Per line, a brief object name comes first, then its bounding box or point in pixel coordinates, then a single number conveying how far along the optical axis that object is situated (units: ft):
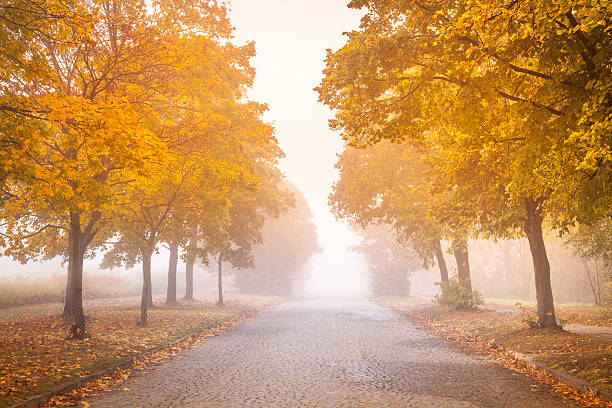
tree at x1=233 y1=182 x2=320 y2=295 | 161.89
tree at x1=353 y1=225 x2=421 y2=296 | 152.05
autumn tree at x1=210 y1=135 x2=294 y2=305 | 89.30
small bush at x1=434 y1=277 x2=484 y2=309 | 67.77
